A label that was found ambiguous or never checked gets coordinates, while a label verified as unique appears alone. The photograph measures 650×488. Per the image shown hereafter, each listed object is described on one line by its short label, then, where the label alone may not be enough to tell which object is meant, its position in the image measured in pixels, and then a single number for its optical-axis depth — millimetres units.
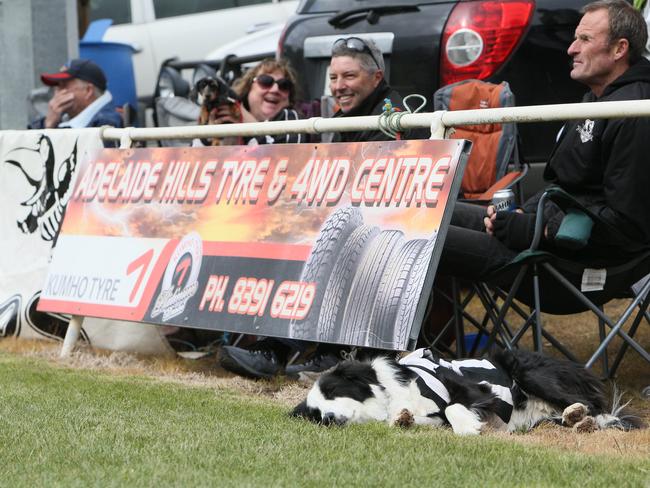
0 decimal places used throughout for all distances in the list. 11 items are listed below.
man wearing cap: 18078
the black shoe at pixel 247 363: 11883
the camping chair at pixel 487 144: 13836
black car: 14602
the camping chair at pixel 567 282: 10391
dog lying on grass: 9297
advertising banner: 10469
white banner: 14547
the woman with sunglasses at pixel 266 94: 15398
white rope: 11336
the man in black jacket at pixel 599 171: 10336
